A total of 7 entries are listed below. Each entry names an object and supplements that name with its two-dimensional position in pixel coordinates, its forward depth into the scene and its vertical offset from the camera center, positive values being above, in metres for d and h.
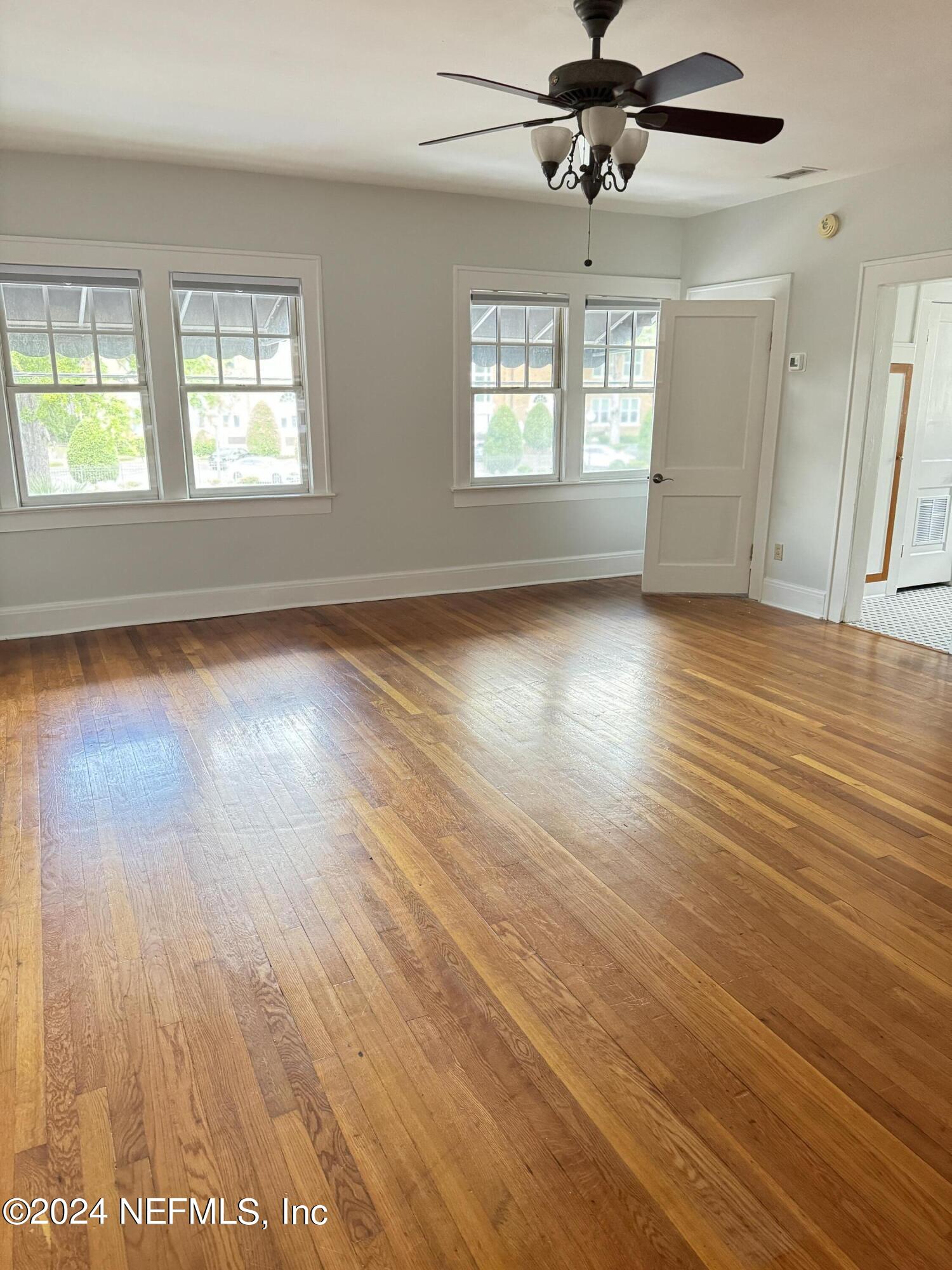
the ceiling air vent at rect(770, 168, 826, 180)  5.16 +1.40
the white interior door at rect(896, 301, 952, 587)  6.23 -0.51
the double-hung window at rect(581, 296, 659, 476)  6.71 +0.18
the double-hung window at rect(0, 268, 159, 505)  5.00 +0.13
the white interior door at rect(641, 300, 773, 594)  6.07 -0.28
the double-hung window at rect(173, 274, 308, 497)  5.41 +0.14
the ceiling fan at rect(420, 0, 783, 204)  2.59 +0.96
